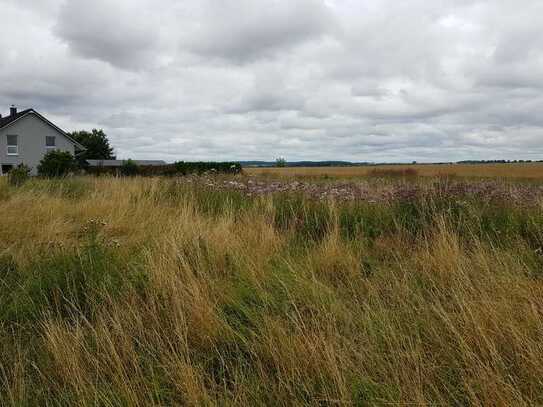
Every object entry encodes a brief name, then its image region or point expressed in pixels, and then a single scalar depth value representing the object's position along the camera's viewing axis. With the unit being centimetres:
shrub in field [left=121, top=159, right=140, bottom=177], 2615
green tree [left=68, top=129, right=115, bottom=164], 7381
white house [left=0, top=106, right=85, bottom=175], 4172
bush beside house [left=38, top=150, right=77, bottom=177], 2423
